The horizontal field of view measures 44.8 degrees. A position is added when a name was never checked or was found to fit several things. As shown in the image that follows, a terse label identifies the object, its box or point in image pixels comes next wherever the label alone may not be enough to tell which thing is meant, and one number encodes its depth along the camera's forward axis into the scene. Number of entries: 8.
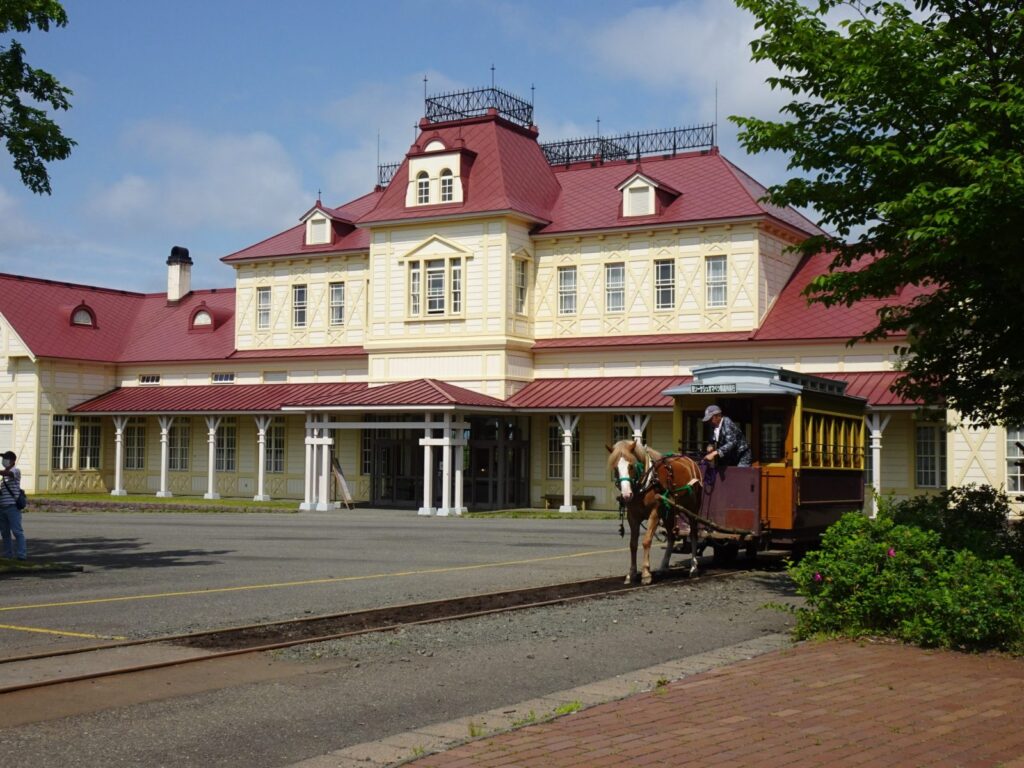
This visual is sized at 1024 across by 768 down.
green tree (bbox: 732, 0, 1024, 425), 12.03
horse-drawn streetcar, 16.23
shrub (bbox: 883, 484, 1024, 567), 11.97
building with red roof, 37.72
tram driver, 16.97
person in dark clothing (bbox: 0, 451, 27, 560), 18.58
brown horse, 15.62
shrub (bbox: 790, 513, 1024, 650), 10.17
